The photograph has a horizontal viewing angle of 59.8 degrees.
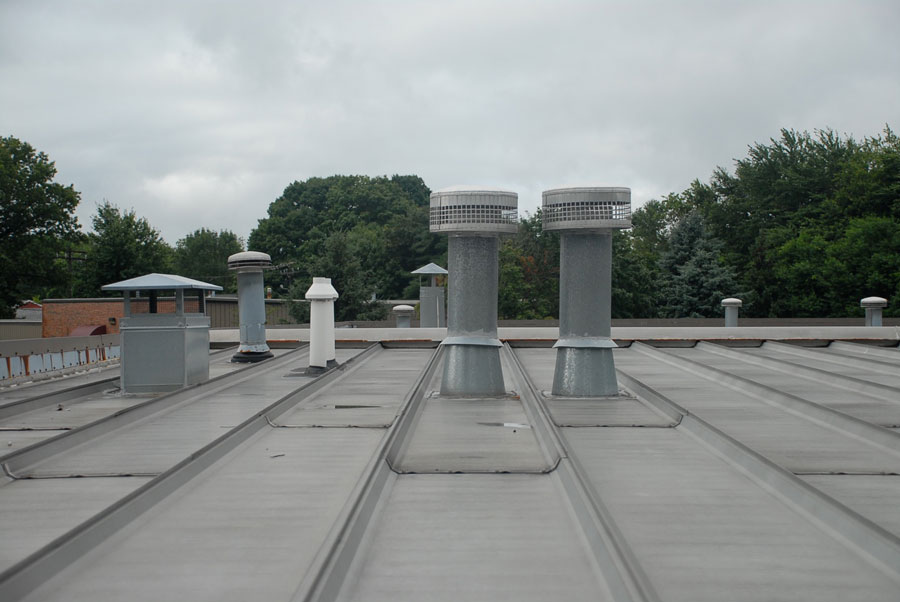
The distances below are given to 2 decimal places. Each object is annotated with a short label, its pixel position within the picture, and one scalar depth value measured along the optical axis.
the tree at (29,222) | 39.06
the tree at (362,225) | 59.47
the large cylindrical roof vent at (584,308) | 9.10
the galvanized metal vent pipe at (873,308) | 19.73
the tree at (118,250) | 44.06
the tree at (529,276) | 38.41
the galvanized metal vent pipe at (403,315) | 19.91
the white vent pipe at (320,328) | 11.71
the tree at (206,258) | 74.25
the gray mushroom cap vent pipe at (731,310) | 20.44
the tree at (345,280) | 34.75
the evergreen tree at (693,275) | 37.34
